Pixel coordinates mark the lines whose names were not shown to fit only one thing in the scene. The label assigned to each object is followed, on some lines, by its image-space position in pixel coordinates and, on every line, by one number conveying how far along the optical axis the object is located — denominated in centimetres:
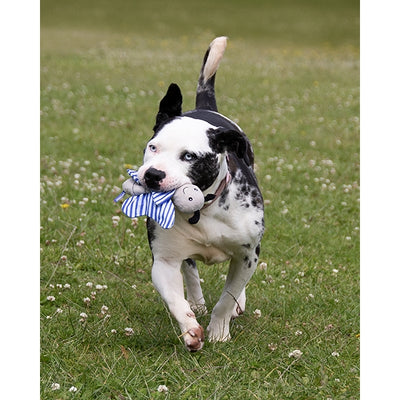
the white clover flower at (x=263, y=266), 1174
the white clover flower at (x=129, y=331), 905
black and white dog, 768
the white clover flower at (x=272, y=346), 888
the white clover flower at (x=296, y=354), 858
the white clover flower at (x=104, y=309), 975
